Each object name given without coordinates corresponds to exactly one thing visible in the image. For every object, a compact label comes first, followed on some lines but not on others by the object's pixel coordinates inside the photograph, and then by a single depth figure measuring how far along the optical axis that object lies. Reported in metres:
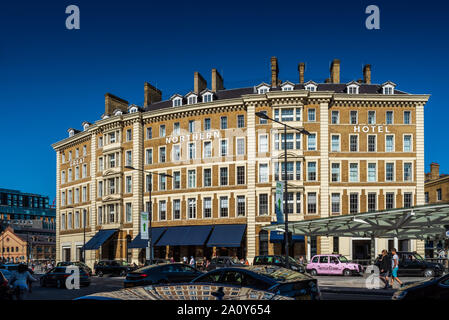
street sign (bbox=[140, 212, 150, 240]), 42.32
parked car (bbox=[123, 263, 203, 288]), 20.72
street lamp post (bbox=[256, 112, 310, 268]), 25.88
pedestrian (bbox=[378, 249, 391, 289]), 22.34
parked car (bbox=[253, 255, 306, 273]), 32.75
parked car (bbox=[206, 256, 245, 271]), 35.50
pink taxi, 34.56
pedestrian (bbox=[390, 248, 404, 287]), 21.91
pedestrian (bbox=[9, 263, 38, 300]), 13.84
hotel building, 46.38
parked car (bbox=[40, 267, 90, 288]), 28.53
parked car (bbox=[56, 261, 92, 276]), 37.26
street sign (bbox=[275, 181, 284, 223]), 36.22
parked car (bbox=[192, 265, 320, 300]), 12.29
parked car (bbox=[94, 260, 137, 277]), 40.84
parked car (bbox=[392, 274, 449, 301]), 12.15
